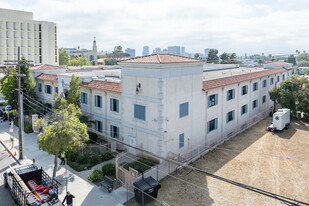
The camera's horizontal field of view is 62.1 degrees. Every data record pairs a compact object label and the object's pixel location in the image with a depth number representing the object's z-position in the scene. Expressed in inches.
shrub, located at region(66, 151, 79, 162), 1008.9
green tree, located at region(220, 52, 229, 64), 4528.5
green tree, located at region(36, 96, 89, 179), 781.3
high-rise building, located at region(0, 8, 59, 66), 3412.9
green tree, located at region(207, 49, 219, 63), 4910.9
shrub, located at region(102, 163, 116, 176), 881.5
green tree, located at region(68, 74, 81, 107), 1165.8
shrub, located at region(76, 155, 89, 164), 985.5
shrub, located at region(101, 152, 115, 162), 1002.7
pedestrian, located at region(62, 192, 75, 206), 678.2
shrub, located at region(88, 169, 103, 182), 841.6
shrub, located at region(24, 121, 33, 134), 1385.3
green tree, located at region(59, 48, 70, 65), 4790.6
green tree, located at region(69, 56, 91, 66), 3982.3
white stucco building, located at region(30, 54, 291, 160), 917.8
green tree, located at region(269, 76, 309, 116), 1552.0
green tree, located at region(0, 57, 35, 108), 1470.2
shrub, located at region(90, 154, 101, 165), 976.3
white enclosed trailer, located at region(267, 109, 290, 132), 1333.7
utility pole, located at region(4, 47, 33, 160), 1010.7
